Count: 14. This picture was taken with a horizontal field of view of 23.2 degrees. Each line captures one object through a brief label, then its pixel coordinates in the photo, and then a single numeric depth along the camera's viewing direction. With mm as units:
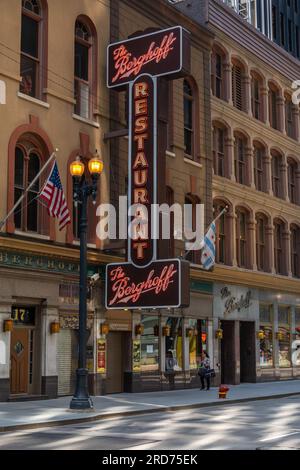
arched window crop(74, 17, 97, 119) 28391
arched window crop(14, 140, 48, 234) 25188
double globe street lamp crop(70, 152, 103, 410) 21062
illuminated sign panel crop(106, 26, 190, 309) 26547
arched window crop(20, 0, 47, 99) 26047
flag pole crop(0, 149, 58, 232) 22602
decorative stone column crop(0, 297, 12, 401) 23406
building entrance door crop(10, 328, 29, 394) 24500
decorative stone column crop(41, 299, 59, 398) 25062
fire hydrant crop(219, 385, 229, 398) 26828
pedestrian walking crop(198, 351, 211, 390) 31406
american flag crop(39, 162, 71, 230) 22875
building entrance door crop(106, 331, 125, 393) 28609
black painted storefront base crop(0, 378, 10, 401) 23348
